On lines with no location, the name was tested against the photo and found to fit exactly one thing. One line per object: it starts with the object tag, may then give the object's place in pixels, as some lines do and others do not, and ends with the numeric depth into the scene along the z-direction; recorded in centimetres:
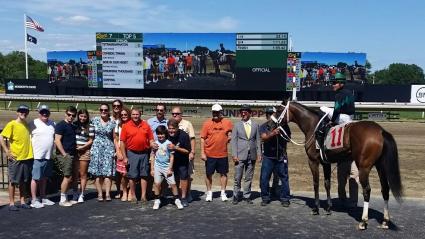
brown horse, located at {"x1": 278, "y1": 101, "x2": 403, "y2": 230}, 725
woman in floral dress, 878
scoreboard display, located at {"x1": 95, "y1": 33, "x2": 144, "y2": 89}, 4622
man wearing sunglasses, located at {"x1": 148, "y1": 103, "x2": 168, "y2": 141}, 898
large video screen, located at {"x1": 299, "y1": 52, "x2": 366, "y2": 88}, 4534
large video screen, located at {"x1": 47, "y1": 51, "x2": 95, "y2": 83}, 4906
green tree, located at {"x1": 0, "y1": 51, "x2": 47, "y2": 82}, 12156
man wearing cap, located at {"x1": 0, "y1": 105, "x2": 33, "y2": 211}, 815
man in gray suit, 889
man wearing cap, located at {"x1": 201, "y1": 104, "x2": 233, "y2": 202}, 888
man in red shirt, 852
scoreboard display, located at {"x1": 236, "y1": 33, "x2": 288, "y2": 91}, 4244
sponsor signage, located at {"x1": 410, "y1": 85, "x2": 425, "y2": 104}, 4212
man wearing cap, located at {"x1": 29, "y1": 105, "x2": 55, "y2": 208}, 838
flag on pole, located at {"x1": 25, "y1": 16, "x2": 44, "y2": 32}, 5512
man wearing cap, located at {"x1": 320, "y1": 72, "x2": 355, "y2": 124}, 811
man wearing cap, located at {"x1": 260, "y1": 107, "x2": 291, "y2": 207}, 880
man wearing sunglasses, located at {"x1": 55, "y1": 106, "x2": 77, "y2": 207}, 852
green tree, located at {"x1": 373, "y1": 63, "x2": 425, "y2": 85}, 16762
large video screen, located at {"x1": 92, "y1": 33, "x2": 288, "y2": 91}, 4259
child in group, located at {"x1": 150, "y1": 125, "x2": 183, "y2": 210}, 849
